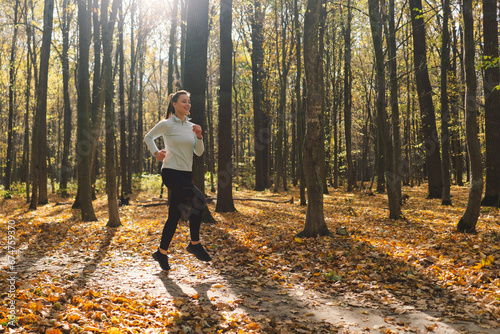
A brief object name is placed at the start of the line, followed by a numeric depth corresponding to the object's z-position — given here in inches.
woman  173.8
